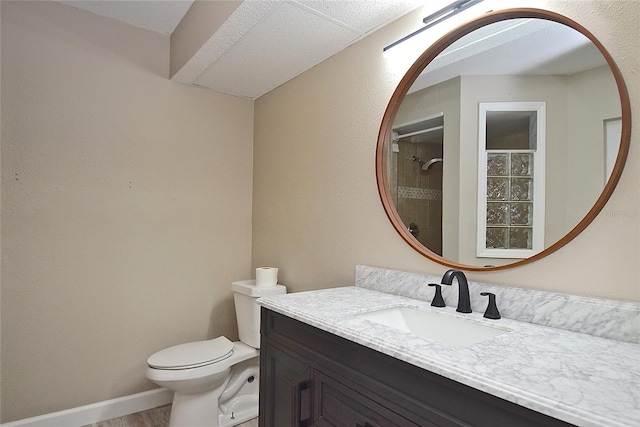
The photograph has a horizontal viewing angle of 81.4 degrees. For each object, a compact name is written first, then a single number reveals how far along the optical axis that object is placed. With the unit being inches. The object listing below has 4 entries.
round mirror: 43.0
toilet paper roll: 90.1
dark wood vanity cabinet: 30.6
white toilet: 75.7
